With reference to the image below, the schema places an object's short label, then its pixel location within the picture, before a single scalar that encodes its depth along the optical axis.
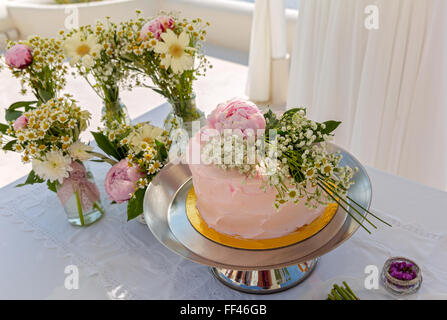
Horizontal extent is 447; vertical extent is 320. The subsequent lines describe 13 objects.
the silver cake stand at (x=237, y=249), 0.72
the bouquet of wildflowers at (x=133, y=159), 0.88
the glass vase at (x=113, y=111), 1.08
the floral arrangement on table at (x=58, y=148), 0.83
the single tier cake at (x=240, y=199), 0.71
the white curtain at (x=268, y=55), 2.50
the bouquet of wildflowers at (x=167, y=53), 0.92
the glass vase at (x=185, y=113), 1.01
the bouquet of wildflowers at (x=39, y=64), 0.95
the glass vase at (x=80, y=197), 0.92
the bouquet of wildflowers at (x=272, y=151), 0.67
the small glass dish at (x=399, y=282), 0.75
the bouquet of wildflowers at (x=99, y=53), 0.98
